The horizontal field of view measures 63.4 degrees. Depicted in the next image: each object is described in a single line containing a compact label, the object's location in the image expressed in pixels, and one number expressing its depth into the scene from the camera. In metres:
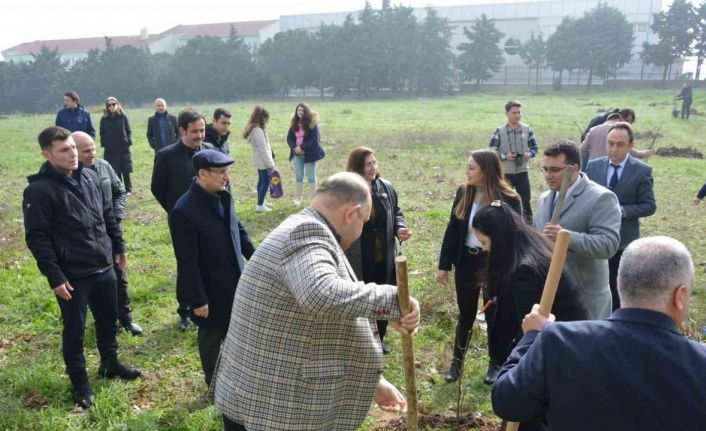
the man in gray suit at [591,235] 3.87
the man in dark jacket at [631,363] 1.77
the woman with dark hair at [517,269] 2.92
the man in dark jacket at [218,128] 7.42
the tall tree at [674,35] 45.47
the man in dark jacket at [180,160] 5.67
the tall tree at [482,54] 51.62
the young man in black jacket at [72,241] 4.27
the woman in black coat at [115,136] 11.08
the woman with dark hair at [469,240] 4.71
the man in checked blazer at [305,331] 2.38
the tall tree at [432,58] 50.62
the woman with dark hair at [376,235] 5.05
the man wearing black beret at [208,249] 4.13
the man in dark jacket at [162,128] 11.12
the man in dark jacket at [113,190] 5.18
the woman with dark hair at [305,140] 10.39
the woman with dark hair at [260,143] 9.84
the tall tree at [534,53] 51.82
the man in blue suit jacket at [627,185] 5.17
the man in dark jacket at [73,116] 10.96
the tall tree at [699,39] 45.03
